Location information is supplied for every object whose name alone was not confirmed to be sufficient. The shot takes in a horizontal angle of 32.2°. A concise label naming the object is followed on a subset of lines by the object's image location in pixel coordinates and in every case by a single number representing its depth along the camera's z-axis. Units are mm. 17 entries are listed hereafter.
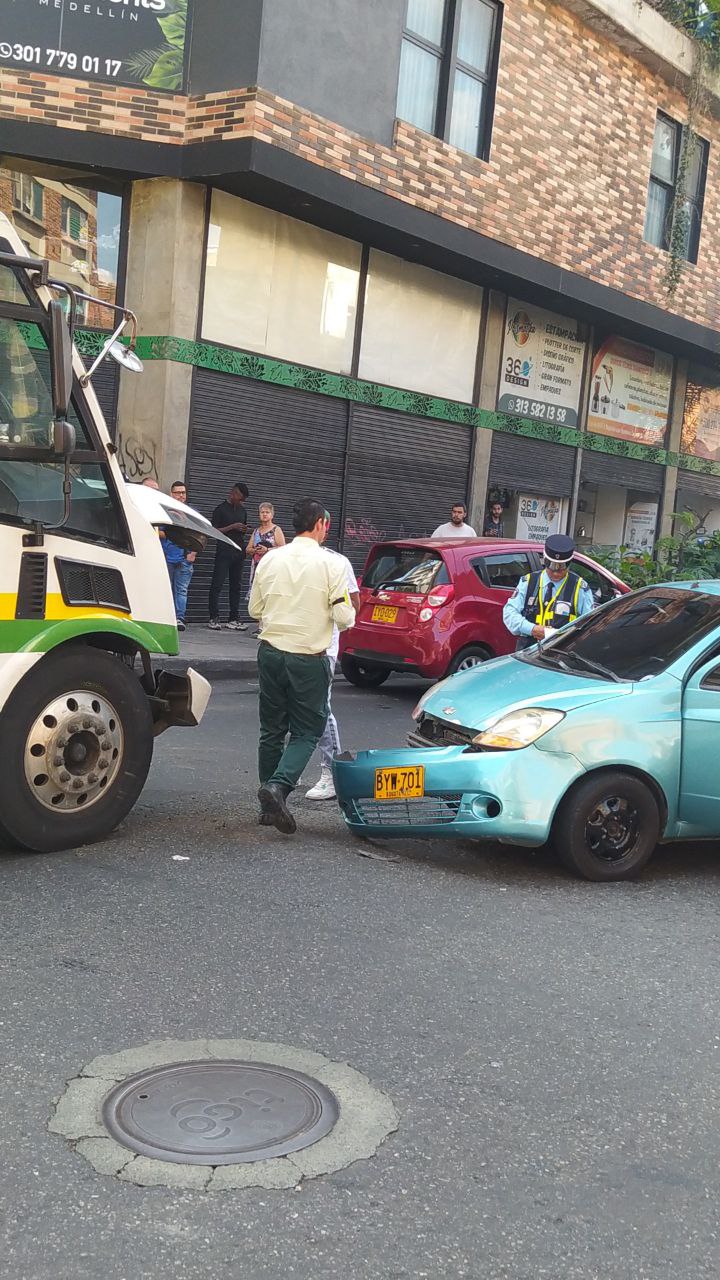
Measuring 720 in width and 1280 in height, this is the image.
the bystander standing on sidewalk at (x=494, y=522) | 20531
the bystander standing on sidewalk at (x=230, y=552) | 15953
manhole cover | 3160
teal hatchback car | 5820
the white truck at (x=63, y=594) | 5480
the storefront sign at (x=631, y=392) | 23234
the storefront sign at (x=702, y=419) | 26109
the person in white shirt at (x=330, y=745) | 6609
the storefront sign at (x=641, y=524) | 25344
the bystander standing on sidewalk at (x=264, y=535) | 15219
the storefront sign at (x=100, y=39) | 14656
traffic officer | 9023
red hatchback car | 12039
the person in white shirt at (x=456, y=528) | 16047
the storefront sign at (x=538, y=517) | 22016
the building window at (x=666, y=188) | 22797
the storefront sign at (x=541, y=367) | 20844
